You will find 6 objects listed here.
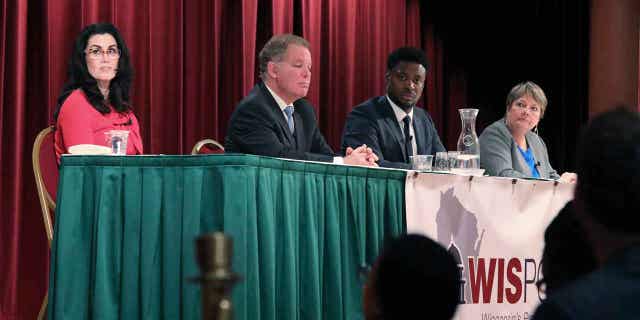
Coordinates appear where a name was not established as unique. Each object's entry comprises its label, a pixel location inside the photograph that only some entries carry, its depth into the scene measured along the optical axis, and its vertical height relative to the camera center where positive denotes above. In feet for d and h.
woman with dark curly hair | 24.80 +0.90
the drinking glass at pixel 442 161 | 25.05 -0.05
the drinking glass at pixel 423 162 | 24.04 -0.07
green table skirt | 18.03 -0.78
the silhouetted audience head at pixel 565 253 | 10.30 -0.55
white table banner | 22.56 -0.96
